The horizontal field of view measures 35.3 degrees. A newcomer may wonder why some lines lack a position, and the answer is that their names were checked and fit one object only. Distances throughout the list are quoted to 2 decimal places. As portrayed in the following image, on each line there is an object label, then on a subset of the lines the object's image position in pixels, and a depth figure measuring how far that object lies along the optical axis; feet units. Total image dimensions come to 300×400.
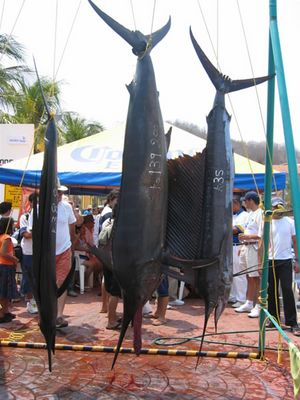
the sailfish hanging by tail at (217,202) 9.09
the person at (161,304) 19.48
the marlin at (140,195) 8.65
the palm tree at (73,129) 90.67
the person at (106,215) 20.47
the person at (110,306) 17.53
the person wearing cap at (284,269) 18.85
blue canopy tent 24.77
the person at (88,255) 26.99
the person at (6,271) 19.12
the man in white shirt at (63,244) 17.60
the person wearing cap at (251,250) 20.74
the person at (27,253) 20.57
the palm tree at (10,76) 47.32
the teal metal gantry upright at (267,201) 12.78
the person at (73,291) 25.54
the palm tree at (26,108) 53.26
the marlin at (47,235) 9.68
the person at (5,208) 19.93
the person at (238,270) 23.34
